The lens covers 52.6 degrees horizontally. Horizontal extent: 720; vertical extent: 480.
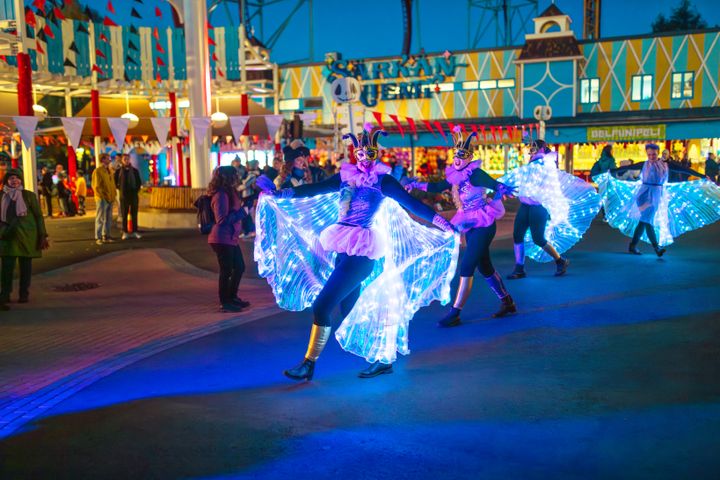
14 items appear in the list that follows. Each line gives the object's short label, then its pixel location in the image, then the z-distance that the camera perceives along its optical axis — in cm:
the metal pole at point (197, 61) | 1820
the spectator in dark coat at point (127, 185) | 1602
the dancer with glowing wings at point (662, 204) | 1242
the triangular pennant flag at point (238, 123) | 1628
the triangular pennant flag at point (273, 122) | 1678
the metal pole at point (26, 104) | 1344
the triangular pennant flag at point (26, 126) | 1259
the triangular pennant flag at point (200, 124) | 1627
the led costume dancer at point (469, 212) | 791
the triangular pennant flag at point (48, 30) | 1963
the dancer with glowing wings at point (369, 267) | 598
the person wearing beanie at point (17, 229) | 916
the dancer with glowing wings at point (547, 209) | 1027
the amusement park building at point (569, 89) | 3216
